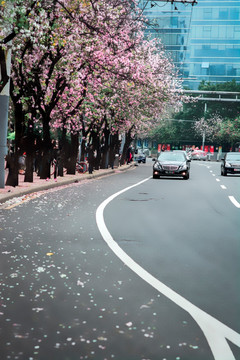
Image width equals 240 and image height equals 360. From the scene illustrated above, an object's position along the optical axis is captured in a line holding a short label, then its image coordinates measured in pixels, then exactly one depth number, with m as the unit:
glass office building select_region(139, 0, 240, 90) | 130.38
